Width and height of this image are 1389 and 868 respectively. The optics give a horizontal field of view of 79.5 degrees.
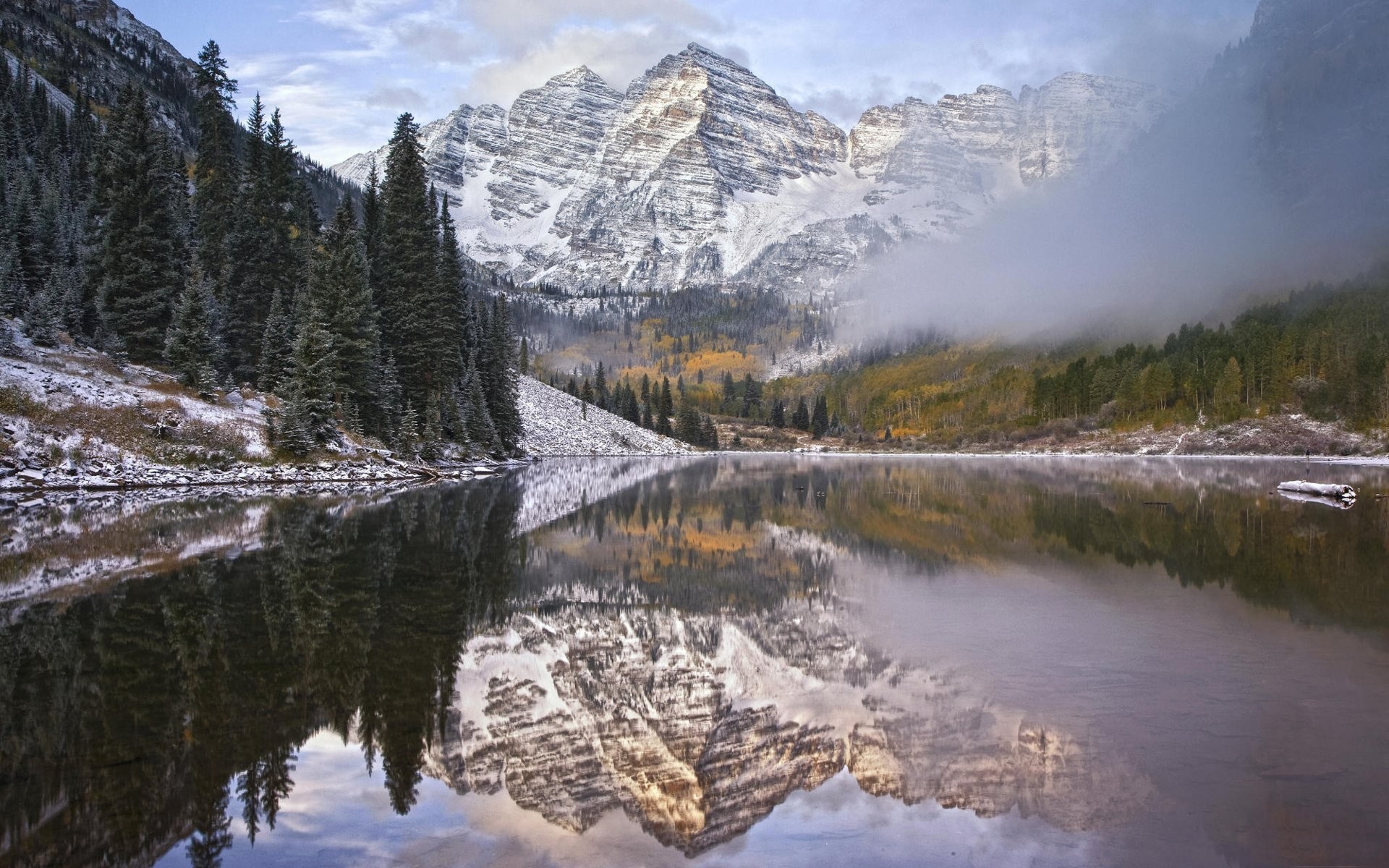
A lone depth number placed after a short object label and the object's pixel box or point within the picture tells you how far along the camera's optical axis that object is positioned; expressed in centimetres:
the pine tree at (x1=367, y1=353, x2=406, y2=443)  6256
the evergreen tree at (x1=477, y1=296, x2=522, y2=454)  9312
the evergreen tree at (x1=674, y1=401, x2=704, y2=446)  18975
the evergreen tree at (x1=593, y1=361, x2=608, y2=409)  17966
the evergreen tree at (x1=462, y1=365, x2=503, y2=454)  8256
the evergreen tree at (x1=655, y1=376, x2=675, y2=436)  19275
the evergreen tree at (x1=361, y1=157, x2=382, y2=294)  6919
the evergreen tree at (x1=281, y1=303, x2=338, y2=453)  5044
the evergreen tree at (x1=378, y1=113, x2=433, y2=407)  6925
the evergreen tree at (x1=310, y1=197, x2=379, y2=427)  5659
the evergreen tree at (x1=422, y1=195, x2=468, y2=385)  7288
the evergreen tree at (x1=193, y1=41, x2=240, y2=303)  6331
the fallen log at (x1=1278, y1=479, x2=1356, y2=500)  4328
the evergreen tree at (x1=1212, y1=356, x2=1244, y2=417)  14000
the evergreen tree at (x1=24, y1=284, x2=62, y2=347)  4803
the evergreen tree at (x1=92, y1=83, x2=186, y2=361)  5191
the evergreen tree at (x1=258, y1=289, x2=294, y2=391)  5781
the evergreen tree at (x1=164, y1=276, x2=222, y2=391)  4944
